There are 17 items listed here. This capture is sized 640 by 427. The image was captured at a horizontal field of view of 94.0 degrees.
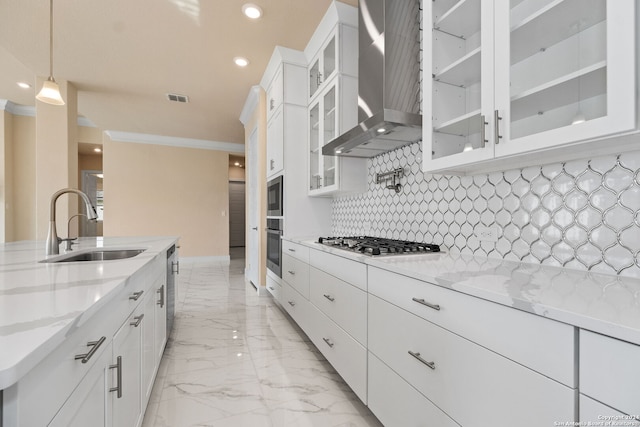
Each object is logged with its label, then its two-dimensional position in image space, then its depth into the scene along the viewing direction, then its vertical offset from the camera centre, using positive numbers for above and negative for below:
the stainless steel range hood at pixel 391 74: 1.85 +0.92
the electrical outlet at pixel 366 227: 2.61 -0.10
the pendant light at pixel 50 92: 2.41 +1.01
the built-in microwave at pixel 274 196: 3.29 +0.22
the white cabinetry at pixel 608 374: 0.57 -0.32
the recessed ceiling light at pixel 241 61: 3.33 +1.76
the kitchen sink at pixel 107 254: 1.92 -0.25
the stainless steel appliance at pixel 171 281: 2.38 -0.57
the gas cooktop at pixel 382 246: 1.63 -0.19
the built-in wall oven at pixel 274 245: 3.19 -0.34
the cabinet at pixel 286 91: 3.25 +1.37
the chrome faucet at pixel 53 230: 1.61 -0.08
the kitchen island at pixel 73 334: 0.50 -0.28
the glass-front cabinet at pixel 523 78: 0.84 +0.51
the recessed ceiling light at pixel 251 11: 2.49 +1.75
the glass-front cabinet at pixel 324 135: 2.68 +0.77
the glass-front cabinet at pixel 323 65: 2.66 +1.45
